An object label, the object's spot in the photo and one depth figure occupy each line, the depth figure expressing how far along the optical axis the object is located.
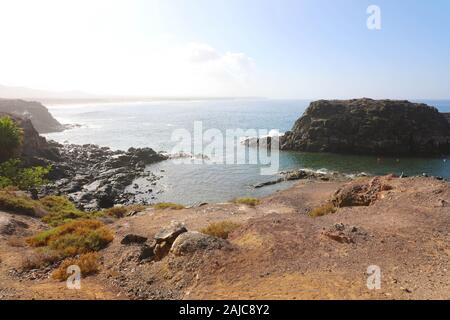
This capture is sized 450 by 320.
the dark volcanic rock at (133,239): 19.57
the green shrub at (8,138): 41.97
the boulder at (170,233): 17.55
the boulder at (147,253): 17.19
